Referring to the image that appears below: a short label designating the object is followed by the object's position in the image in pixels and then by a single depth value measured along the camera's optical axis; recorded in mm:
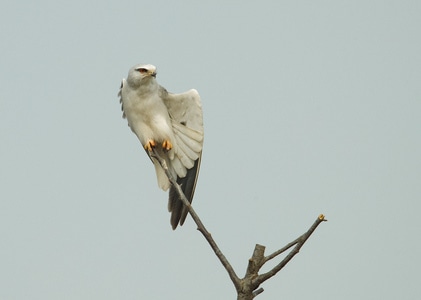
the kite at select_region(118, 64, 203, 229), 18719
